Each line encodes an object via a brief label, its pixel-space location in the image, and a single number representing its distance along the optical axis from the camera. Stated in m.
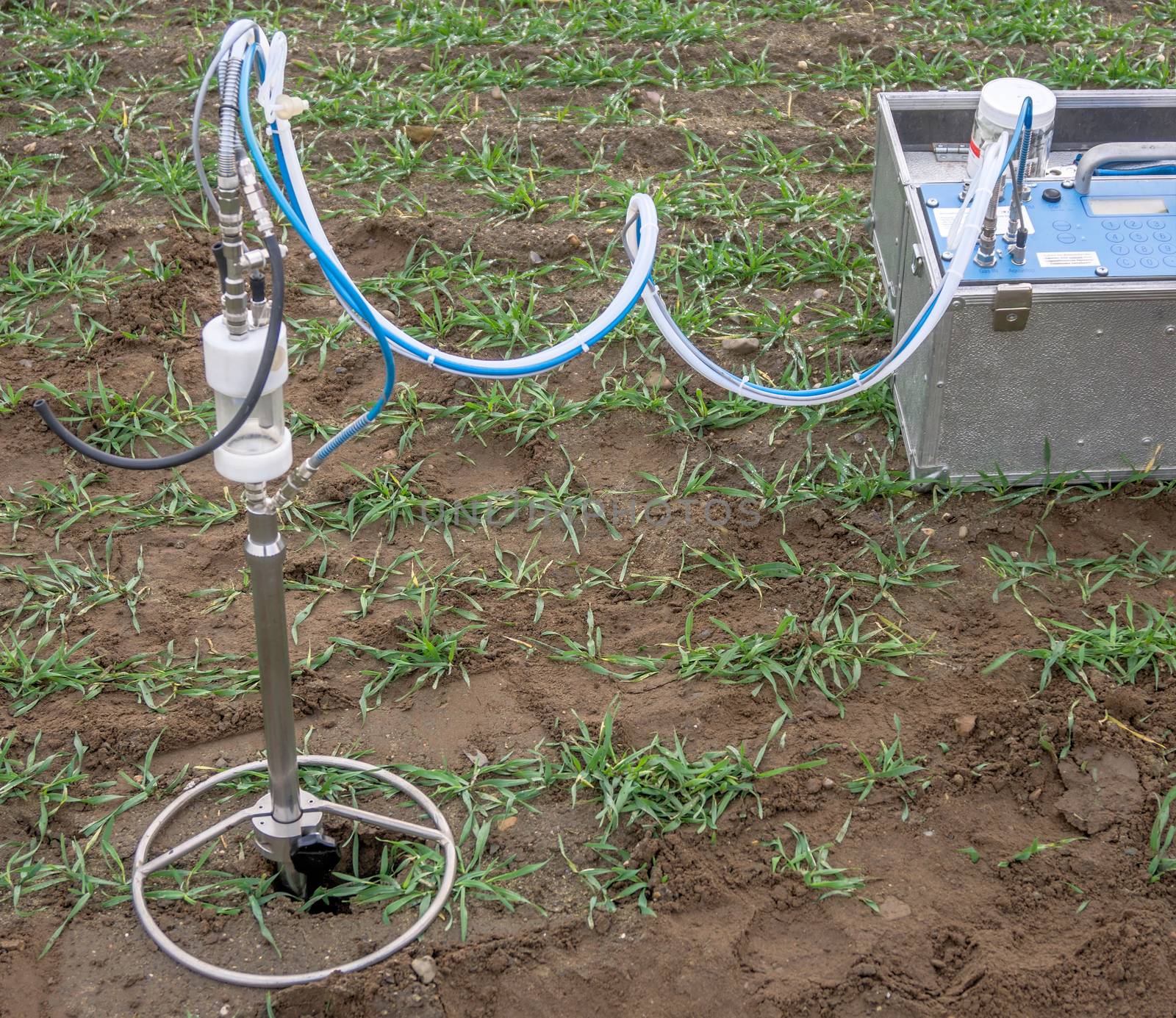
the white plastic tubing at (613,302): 1.89
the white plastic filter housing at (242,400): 1.81
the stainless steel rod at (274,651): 2.02
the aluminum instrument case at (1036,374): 2.92
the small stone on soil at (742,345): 3.68
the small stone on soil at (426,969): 2.30
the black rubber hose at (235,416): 1.73
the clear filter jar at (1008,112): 3.03
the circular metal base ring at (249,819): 2.29
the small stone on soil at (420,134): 4.50
